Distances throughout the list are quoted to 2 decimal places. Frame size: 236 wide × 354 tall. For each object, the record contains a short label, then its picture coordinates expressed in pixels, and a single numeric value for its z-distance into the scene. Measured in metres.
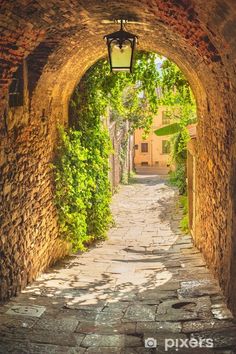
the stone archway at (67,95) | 4.73
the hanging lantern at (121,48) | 5.87
